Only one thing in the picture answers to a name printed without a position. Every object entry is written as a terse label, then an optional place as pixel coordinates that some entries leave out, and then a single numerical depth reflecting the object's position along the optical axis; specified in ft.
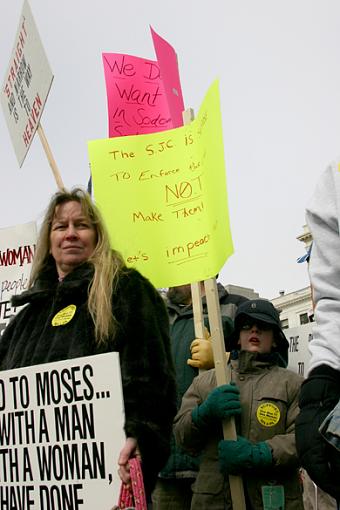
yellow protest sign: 11.98
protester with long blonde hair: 8.23
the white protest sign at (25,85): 15.97
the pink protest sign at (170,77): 15.15
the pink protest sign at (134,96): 16.28
